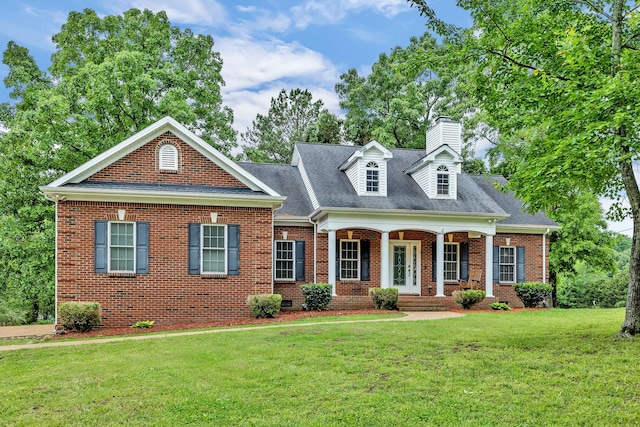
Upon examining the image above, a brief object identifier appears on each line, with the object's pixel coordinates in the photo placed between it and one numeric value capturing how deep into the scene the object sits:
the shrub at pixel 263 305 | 15.55
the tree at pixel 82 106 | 20.77
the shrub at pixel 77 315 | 13.96
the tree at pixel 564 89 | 8.52
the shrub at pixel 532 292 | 20.86
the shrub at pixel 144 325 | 14.40
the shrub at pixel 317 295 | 18.00
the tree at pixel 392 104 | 31.77
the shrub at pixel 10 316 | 21.78
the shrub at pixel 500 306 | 19.14
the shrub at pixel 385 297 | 17.94
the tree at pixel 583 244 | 24.53
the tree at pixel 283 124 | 35.84
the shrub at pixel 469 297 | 18.83
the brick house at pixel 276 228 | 15.14
